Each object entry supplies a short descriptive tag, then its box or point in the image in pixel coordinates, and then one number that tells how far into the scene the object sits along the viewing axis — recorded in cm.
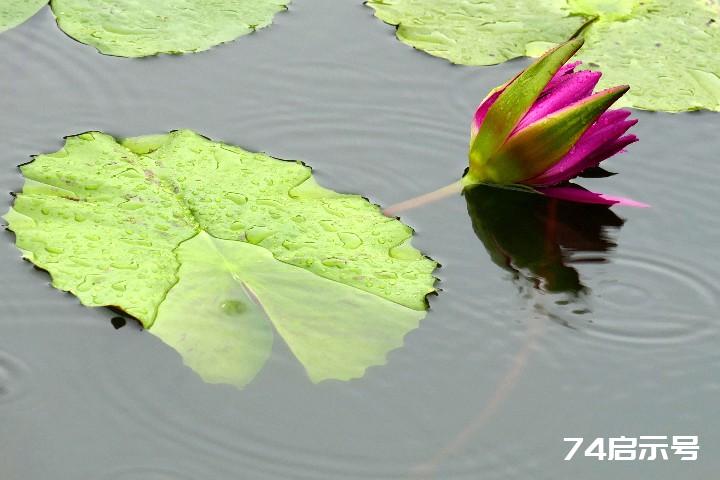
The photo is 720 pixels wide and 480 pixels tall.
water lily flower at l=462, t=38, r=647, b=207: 452
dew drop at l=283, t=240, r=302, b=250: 430
